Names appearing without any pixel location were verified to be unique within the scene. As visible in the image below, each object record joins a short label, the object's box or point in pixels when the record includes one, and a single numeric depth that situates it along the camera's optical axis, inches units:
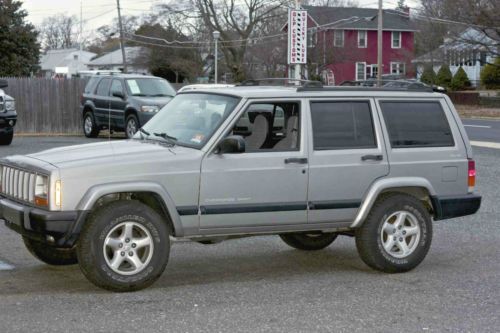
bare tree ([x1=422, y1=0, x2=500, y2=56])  1951.3
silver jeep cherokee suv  246.4
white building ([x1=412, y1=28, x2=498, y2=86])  2089.1
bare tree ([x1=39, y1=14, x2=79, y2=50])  5113.2
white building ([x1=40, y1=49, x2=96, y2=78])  3902.6
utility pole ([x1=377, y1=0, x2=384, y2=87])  1647.4
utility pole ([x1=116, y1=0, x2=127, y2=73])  2539.4
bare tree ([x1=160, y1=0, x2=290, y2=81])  2522.1
